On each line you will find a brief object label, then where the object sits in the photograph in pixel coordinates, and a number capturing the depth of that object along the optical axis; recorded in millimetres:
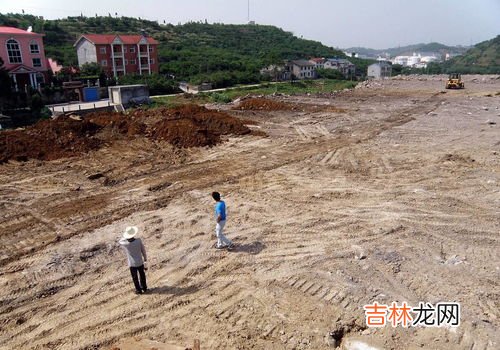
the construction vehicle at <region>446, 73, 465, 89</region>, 41875
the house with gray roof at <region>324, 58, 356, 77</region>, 87688
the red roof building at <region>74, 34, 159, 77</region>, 50094
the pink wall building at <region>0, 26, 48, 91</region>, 34781
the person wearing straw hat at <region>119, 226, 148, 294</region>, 6910
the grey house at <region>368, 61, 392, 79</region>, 92625
